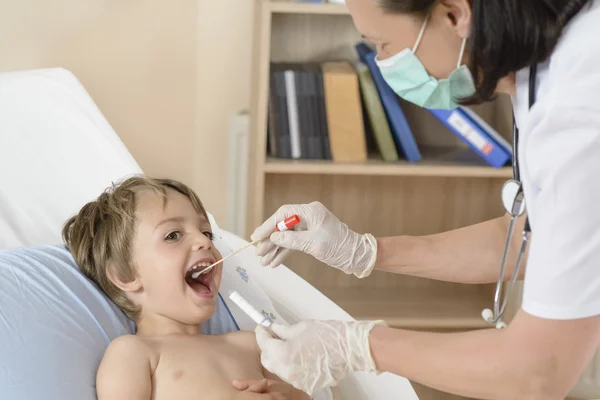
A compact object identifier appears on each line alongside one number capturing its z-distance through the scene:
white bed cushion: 2.58
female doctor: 1.78
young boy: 2.25
